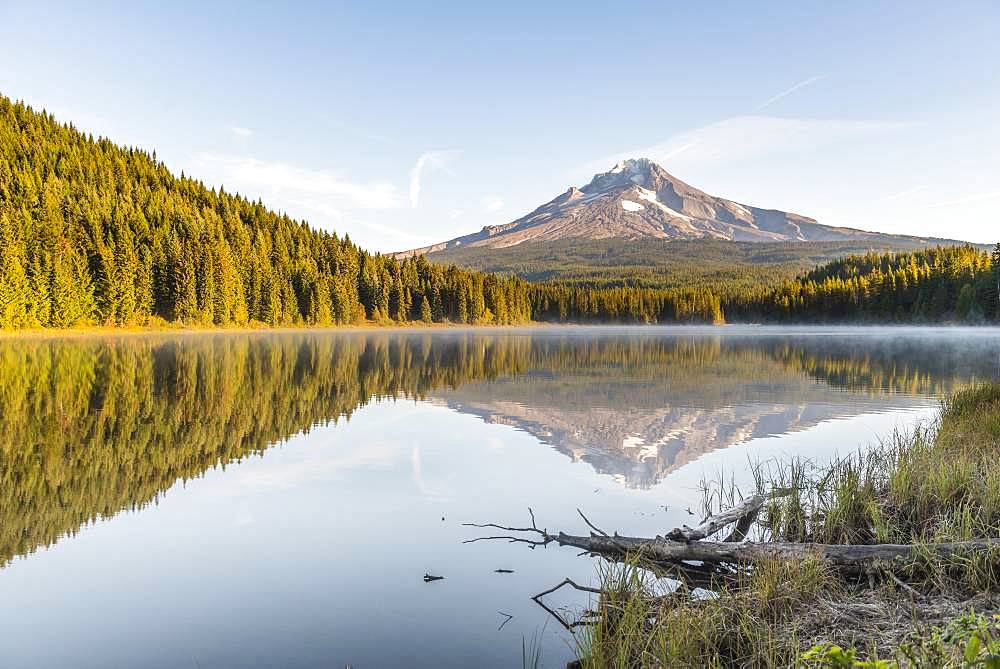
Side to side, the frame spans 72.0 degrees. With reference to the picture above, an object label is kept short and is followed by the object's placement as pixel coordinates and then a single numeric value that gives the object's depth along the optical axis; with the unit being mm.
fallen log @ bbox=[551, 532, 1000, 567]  6289
